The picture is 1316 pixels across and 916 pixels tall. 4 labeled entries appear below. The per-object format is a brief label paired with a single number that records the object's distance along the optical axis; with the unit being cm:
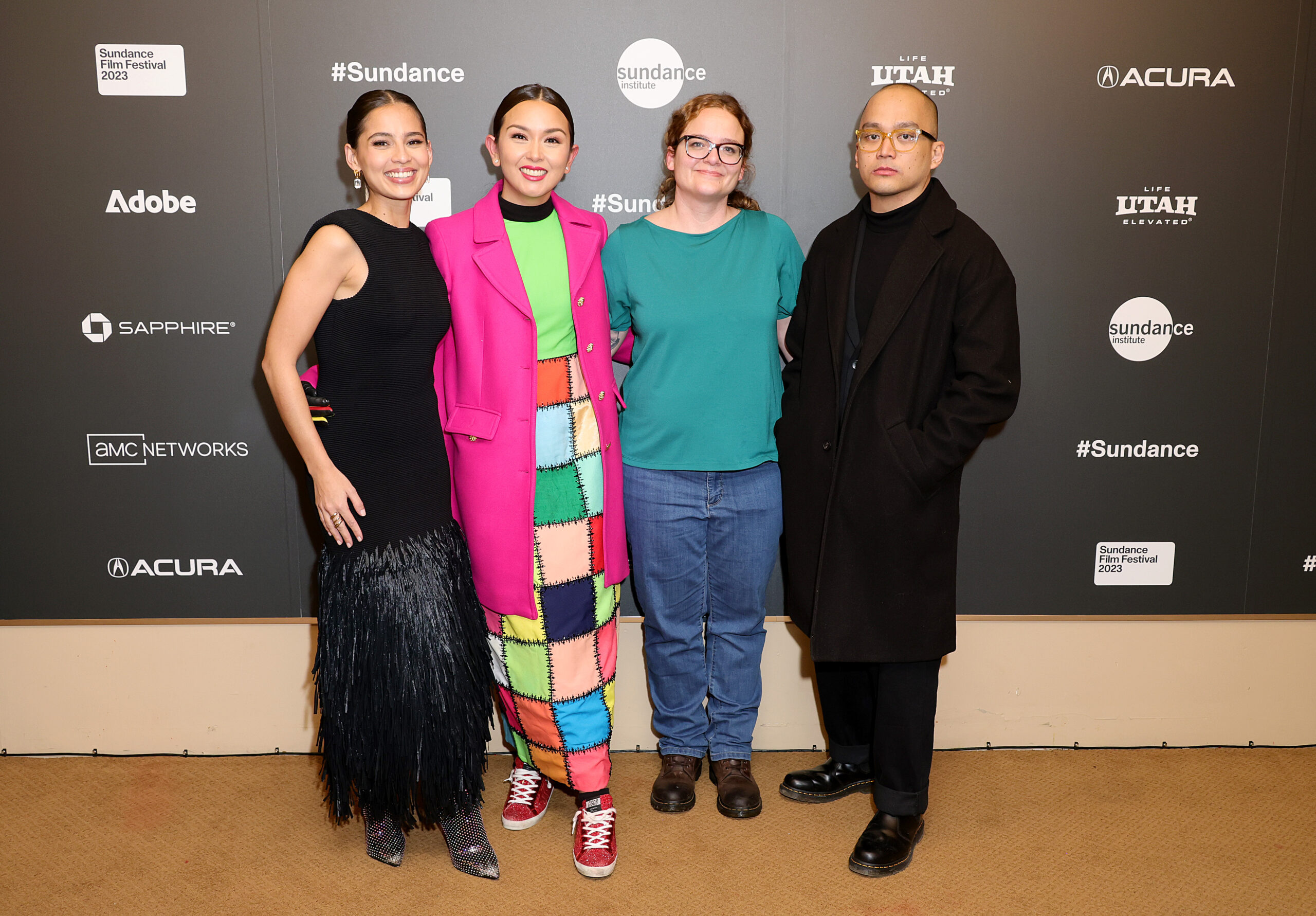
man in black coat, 204
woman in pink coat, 204
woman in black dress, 191
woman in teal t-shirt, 221
